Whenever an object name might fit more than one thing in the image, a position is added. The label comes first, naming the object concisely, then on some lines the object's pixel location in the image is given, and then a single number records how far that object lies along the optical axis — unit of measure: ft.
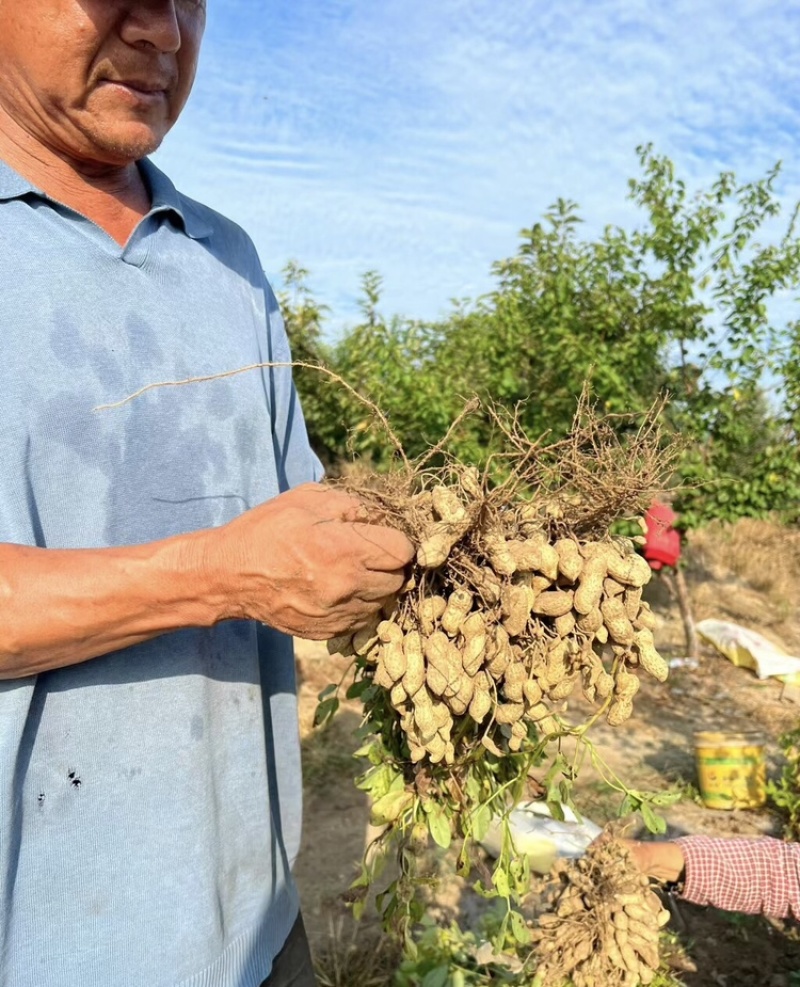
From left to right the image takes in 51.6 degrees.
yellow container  14.92
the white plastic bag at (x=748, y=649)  21.75
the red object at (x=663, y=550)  20.34
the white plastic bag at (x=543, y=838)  11.49
